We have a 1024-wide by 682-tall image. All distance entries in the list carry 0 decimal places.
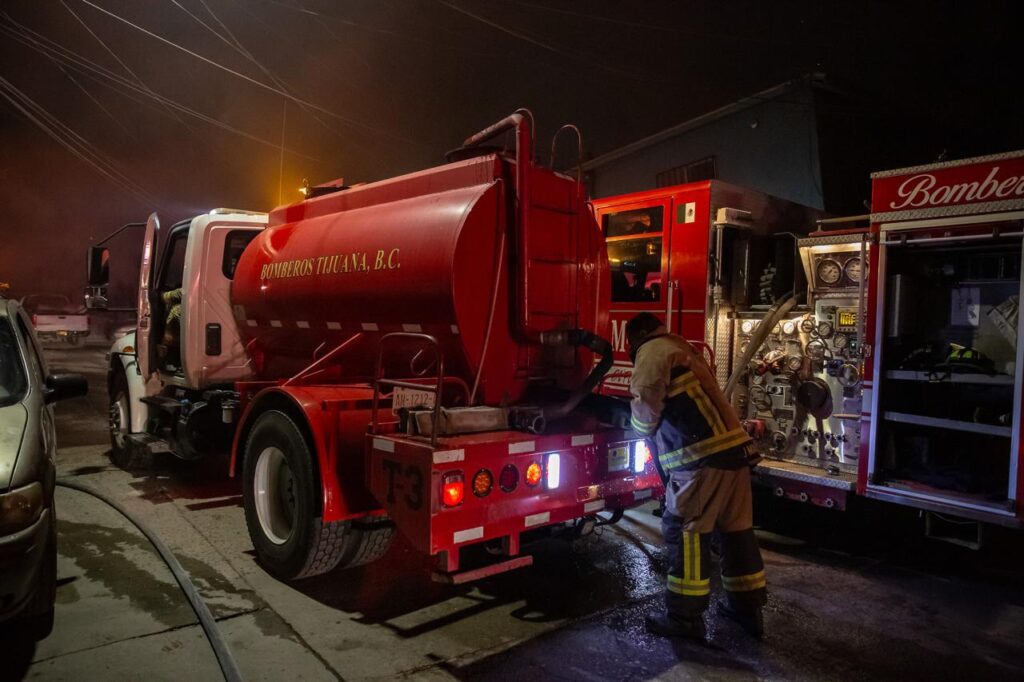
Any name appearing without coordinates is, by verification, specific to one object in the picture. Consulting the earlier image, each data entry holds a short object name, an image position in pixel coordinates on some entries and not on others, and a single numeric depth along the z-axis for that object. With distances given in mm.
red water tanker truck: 3748
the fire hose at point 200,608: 3351
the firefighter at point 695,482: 3926
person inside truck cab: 7371
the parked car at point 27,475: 3240
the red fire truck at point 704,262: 6074
